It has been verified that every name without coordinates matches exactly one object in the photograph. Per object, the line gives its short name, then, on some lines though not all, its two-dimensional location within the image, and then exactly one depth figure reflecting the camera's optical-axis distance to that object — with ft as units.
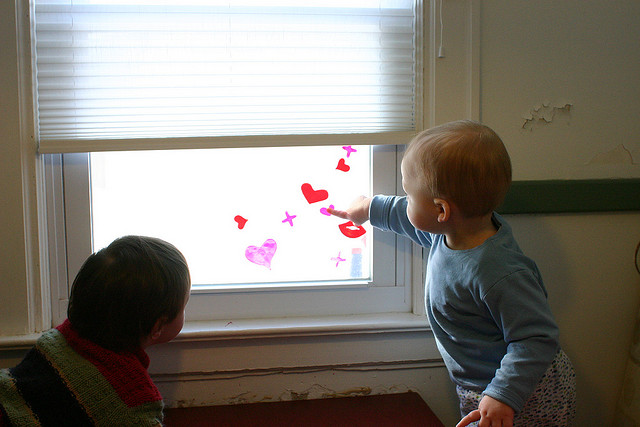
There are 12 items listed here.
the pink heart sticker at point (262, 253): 5.29
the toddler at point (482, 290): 3.71
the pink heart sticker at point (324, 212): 5.26
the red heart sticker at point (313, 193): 5.24
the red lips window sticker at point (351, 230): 5.31
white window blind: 4.65
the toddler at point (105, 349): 3.27
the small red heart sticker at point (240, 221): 5.23
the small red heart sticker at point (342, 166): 5.24
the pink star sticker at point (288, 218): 5.27
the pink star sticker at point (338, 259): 5.37
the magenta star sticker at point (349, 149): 5.24
